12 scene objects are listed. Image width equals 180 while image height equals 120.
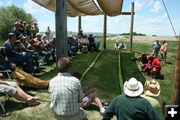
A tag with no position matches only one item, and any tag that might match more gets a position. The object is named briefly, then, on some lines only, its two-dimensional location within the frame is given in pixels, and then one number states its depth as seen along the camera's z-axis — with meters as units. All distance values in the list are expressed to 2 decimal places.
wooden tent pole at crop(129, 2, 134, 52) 9.50
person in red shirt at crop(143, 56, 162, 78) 6.02
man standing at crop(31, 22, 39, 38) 8.07
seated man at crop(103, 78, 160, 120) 1.68
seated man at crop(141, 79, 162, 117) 2.50
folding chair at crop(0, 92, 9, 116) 2.94
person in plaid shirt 2.00
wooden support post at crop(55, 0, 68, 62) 3.37
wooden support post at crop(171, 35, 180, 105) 2.59
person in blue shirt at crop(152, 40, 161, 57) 9.13
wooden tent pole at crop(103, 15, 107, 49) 10.01
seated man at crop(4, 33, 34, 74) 4.25
